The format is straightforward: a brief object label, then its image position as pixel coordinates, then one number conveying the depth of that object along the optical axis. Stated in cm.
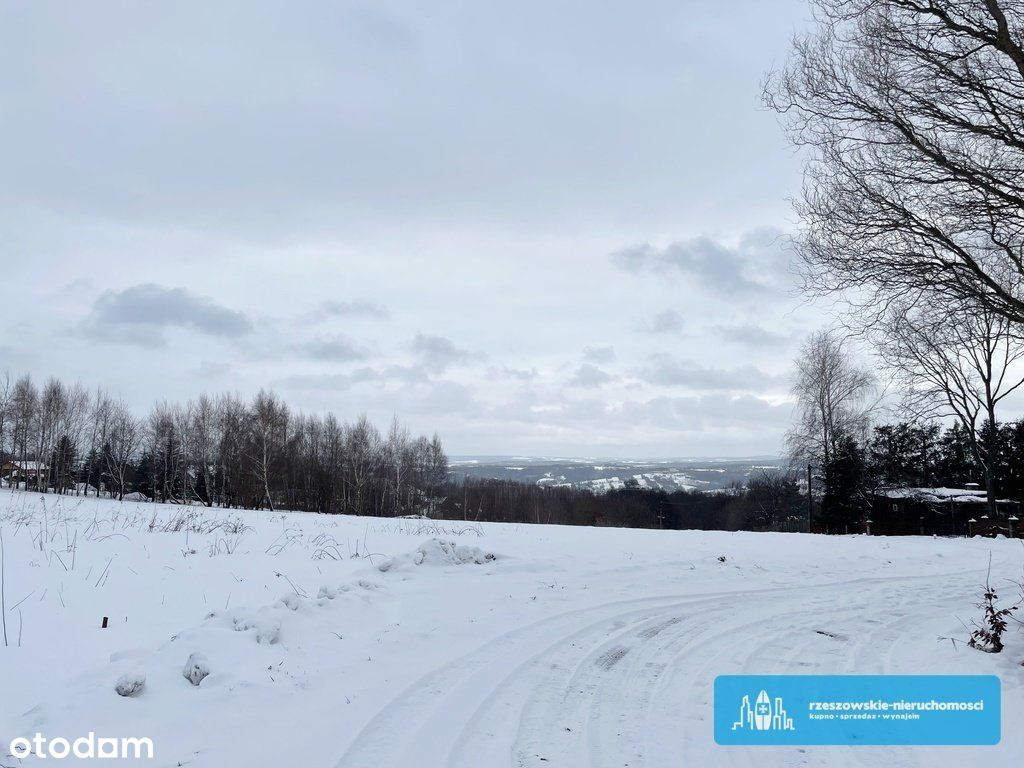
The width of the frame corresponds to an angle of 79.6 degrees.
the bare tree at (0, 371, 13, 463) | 5481
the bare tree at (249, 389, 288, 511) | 5049
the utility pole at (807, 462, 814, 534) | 3716
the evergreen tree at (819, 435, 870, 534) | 3738
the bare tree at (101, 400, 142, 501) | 6231
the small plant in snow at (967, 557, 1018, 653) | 569
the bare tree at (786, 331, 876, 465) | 3816
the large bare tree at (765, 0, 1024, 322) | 659
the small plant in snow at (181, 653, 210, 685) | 430
